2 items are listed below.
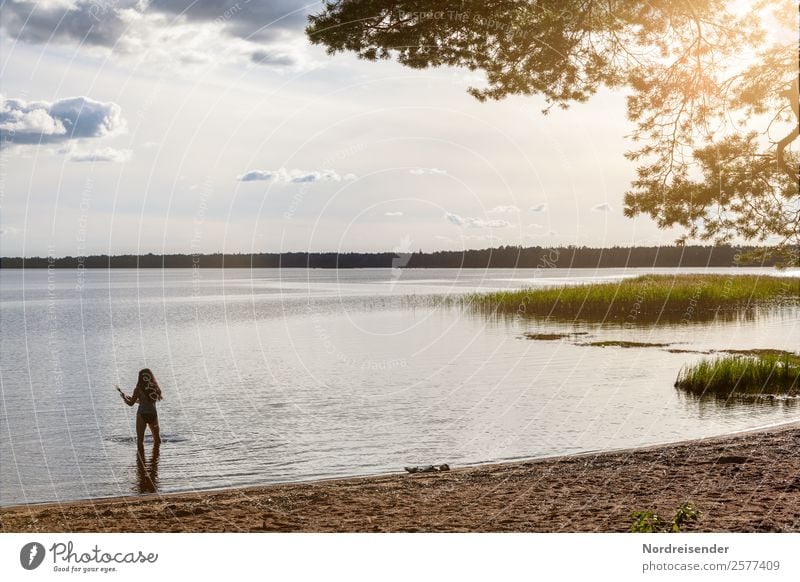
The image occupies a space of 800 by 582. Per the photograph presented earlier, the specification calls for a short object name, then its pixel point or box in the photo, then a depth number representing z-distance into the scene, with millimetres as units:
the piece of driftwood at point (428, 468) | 14798
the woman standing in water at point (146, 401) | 17250
